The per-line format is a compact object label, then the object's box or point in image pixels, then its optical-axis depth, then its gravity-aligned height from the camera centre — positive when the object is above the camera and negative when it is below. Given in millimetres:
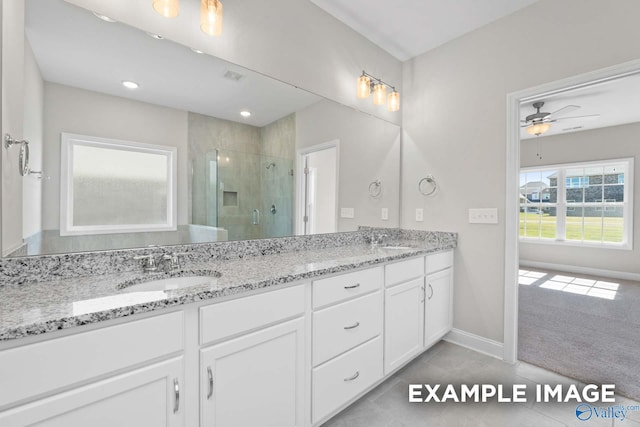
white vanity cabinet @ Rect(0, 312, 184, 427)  735 -476
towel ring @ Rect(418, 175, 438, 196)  2629 +272
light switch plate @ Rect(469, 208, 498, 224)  2264 -15
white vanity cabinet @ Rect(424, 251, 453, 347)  2188 -658
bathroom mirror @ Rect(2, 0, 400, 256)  1219 +431
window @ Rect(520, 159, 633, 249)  4891 +191
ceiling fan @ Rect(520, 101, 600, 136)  3739 +1305
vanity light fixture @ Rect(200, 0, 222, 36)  1491 +989
